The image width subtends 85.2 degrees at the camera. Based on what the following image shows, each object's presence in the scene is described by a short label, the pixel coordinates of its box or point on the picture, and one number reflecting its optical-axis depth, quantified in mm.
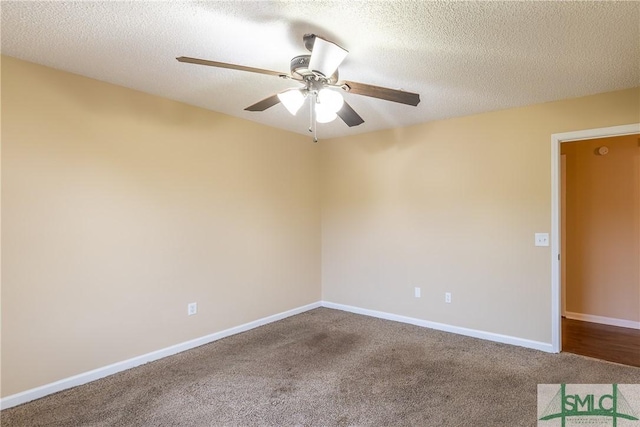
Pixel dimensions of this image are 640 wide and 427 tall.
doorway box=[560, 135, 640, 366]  3906
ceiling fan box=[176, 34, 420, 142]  1923
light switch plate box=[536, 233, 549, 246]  3236
